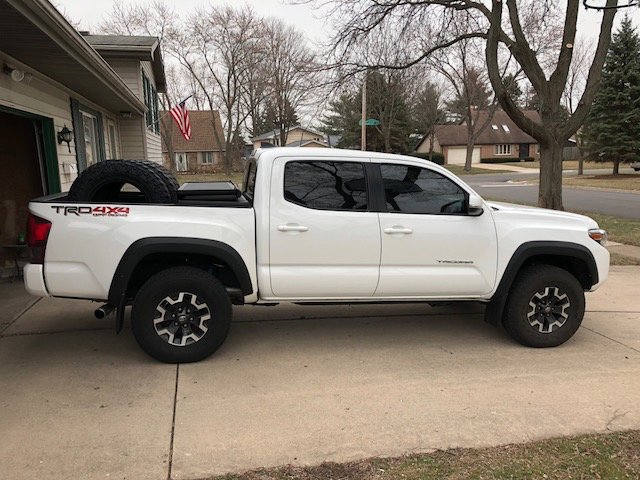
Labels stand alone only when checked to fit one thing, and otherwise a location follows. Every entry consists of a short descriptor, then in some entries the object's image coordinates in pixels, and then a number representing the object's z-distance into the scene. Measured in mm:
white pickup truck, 4020
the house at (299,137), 57209
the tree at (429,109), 55031
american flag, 19625
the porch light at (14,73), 5996
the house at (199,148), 52938
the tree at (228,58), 38875
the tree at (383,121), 50781
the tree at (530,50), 13320
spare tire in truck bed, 4148
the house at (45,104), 4996
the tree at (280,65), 39781
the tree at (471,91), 44469
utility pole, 24291
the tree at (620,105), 31297
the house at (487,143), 63438
